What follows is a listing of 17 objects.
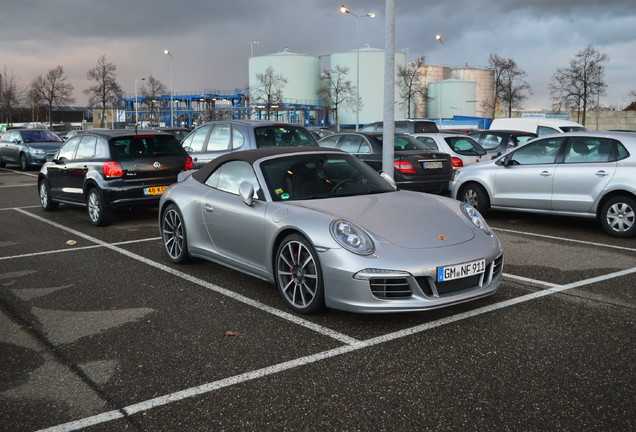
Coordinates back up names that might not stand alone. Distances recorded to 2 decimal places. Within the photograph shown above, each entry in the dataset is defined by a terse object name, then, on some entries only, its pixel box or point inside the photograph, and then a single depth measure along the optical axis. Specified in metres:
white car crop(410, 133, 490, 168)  14.09
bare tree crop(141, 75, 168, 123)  86.03
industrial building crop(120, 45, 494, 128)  79.50
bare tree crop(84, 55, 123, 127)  71.50
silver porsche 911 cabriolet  4.54
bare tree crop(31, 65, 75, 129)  67.38
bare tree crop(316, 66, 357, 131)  76.94
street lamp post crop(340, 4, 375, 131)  46.45
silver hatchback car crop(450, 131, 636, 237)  8.69
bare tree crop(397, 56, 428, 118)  69.31
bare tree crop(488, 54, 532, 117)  68.75
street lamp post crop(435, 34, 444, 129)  56.97
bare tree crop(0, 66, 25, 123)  72.69
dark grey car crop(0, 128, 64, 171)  23.14
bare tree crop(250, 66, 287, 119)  72.81
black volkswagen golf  9.66
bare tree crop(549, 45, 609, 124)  48.31
